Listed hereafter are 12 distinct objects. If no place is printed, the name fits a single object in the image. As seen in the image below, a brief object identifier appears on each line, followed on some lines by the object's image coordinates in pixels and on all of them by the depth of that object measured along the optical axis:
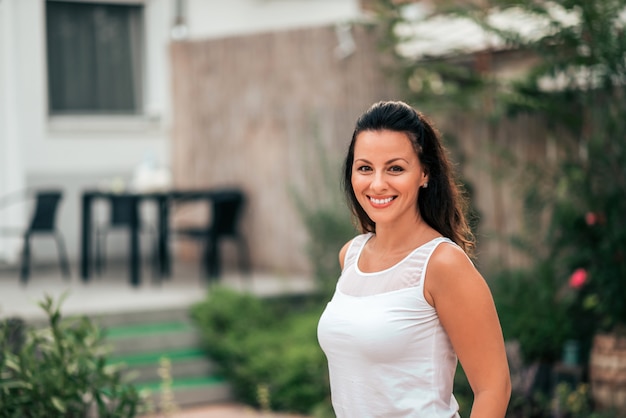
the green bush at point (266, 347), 6.47
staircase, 6.90
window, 10.99
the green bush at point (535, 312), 6.24
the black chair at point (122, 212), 8.62
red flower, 5.96
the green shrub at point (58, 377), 3.94
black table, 8.62
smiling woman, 2.18
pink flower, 6.02
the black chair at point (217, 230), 8.70
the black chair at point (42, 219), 8.95
